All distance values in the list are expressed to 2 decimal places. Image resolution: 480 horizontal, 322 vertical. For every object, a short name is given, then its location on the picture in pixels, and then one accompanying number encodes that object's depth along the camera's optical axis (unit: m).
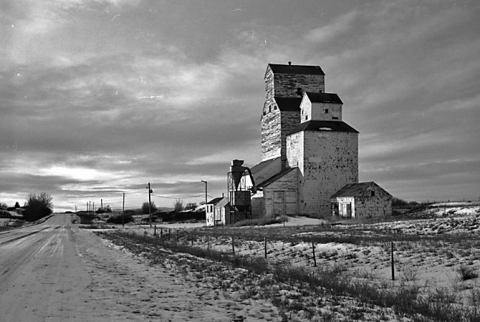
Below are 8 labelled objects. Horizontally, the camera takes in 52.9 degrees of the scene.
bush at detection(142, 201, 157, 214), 162.41
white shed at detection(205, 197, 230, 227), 59.38
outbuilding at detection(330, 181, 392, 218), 48.31
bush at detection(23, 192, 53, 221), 150.00
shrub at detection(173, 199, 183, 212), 149.21
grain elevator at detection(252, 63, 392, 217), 53.09
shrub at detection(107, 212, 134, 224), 105.08
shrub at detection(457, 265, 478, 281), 11.69
